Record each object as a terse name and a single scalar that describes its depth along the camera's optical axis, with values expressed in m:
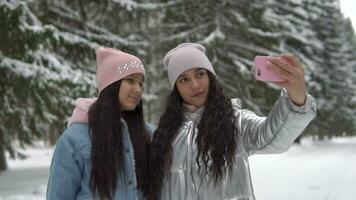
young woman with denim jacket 3.08
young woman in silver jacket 2.96
